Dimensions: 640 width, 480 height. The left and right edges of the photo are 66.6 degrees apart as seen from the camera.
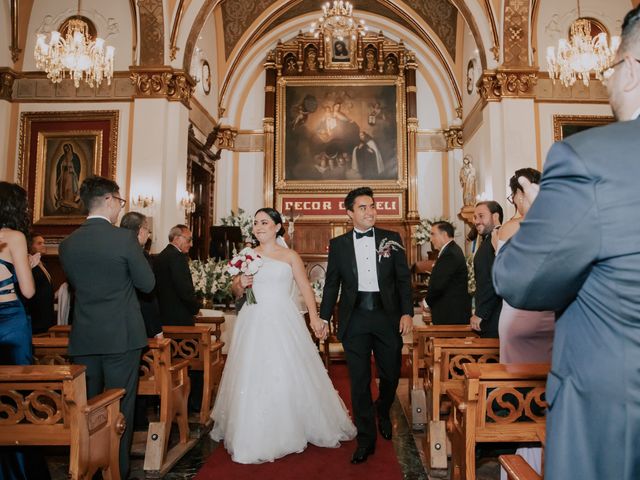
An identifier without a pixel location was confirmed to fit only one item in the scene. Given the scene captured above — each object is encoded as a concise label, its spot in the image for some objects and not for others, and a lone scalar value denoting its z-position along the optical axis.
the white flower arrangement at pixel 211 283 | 7.87
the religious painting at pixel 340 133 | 15.05
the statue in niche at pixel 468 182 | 11.95
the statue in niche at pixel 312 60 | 15.51
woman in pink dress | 2.79
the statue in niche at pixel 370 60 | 15.45
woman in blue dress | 2.82
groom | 3.94
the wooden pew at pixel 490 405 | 2.41
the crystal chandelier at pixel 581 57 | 7.76
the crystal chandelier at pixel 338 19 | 10.92
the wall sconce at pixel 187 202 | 10.71
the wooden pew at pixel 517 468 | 1.58
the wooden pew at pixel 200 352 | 4.60
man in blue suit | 1.14
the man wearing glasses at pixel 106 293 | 3.07
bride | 3.70
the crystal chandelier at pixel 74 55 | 7.84
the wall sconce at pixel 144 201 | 9.68
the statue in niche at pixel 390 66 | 15.46
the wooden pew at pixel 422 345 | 4.60
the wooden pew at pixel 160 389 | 3.58
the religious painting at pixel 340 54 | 15.35
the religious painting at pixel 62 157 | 10.34
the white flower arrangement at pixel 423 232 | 14.15
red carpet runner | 3.43
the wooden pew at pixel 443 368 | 3.62
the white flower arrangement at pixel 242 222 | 12.31
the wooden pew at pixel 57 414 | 2.32
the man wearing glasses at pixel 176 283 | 4.78
